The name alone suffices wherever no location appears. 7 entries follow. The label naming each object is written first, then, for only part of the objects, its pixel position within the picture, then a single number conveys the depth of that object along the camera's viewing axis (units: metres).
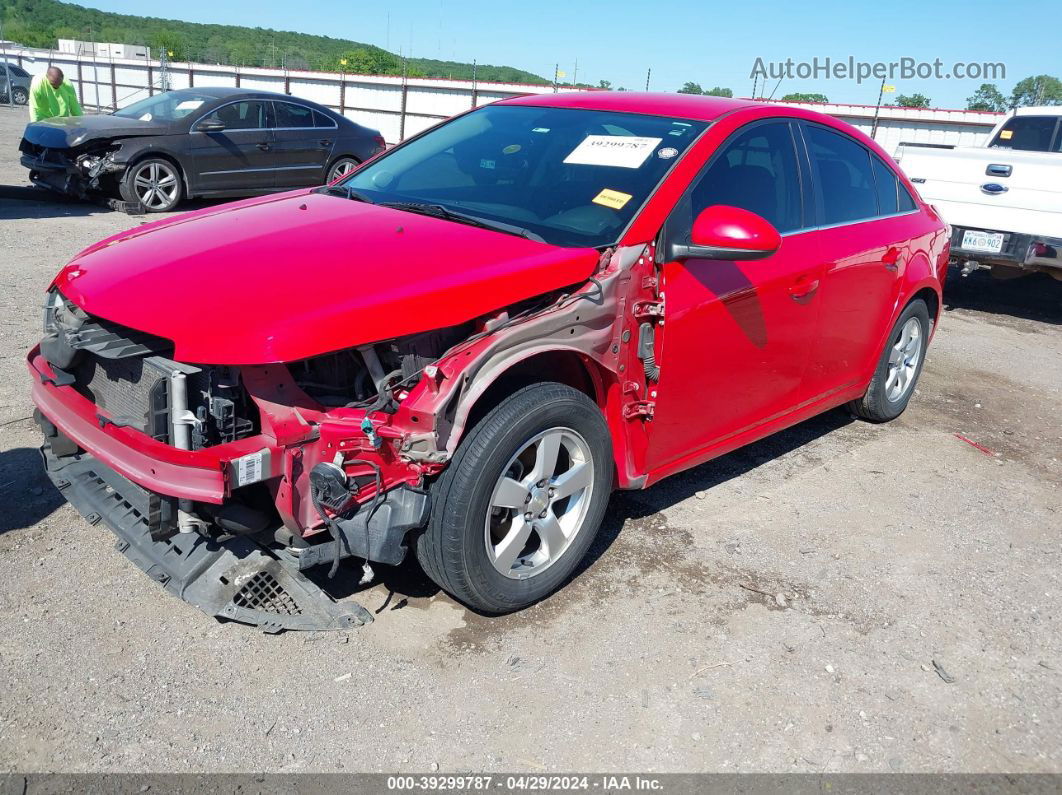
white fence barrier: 19.59
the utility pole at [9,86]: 29.25
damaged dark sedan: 10.44
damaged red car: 2.72
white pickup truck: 8.24
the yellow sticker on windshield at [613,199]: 3.46
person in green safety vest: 12.09
